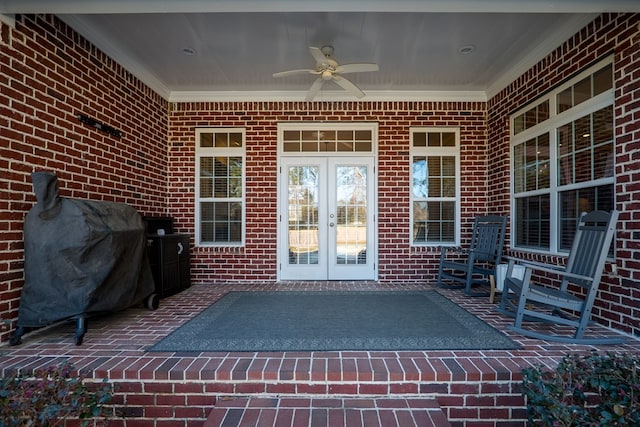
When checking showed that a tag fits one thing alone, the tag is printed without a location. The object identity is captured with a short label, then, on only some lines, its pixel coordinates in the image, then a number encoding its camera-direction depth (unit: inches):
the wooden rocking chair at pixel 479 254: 149.1
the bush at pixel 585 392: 61.4
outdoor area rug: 90.4
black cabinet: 141.5
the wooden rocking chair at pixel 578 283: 92.4
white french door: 185.8
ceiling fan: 123.8
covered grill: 91.2
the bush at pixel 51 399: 59.4
